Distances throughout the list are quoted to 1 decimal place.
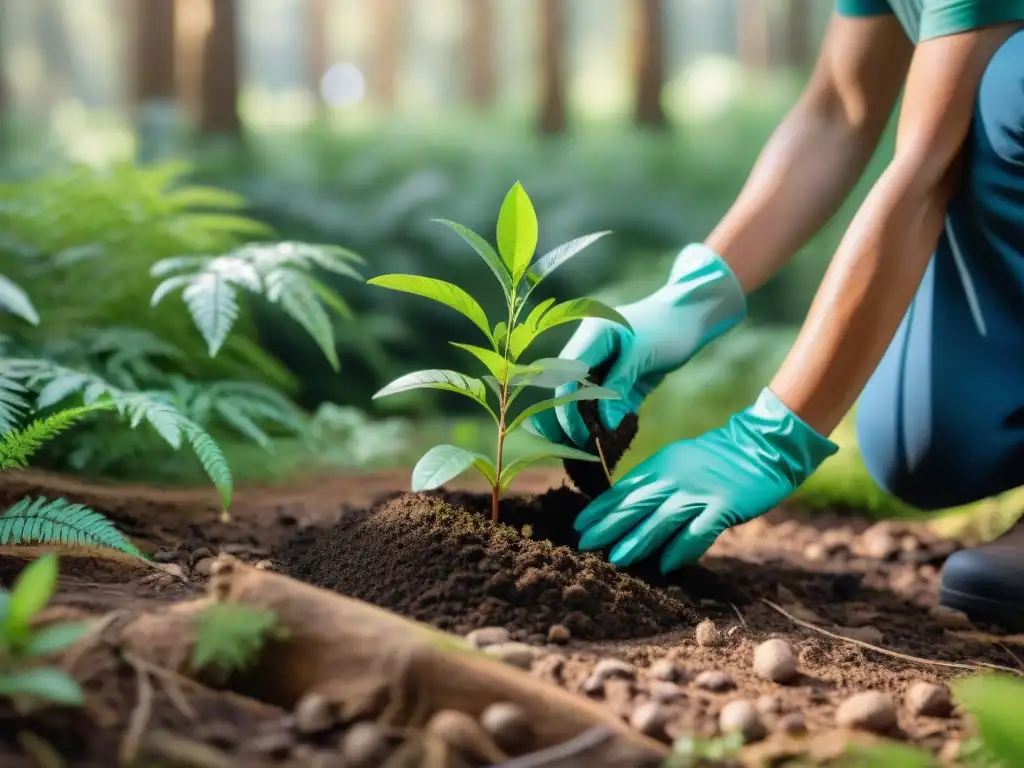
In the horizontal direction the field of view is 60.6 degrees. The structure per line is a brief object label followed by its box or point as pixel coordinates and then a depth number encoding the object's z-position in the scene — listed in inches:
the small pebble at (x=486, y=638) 43.4
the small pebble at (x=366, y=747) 32.7
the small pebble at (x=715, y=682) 42.4
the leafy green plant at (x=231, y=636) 35.7
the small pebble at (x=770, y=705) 39.9
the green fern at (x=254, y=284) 68.7
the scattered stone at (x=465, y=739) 33.1
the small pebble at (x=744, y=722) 37.3
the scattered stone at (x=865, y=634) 58.1
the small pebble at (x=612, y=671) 41.6
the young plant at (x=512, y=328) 51.4
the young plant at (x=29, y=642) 30.9
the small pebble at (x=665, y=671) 43.1
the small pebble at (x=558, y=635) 47.3
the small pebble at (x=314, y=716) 34.8
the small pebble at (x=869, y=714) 38.9
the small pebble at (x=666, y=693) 40.1
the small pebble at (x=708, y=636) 49.8
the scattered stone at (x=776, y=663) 44.8
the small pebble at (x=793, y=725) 38.0
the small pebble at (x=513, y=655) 41.1
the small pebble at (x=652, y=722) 37.1
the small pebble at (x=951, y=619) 66.3
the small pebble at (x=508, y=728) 34.2
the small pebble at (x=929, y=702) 41.8
